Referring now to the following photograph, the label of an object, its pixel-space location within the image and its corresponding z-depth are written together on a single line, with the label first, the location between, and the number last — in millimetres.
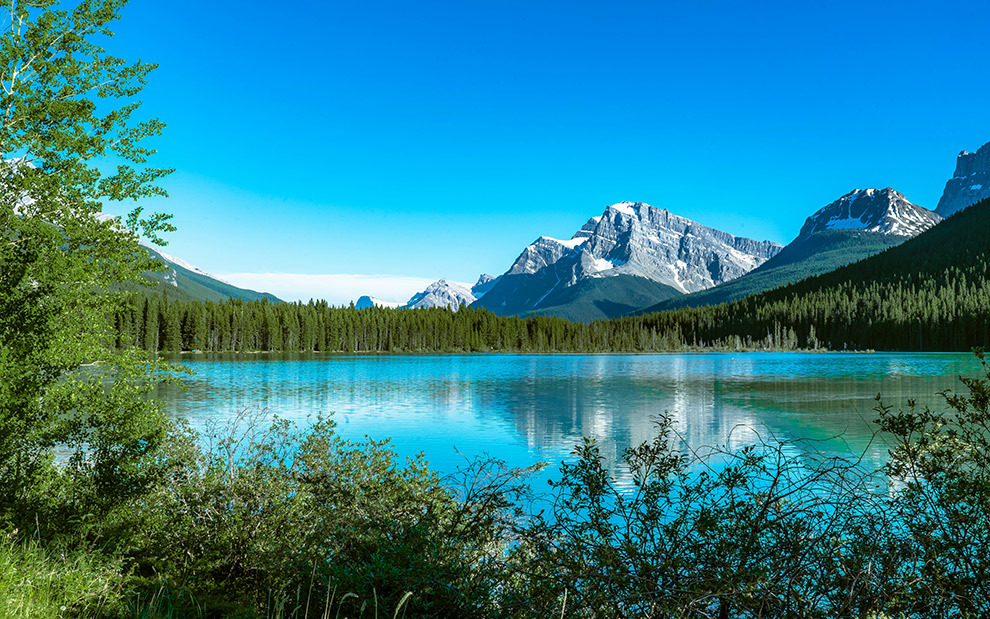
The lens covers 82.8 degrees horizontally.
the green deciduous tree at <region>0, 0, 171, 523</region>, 9914
